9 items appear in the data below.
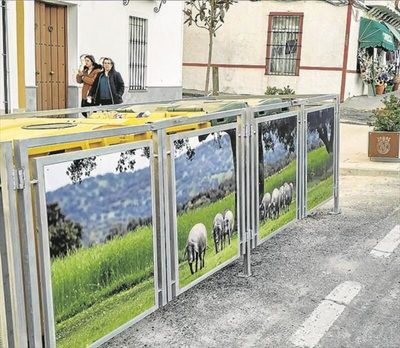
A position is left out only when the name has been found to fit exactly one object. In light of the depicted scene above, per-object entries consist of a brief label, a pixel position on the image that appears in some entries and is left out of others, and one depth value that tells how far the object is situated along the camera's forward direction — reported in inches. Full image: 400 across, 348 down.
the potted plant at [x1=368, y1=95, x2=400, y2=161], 410.6
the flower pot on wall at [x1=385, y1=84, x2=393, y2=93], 1089.1
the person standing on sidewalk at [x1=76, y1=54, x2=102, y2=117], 395.5
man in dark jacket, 392.5
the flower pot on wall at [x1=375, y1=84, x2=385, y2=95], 1029.4
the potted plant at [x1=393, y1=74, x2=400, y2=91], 1130.6
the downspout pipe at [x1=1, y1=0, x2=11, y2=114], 415.8
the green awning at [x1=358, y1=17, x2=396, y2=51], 943.0
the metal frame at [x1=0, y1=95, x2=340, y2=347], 111.2
